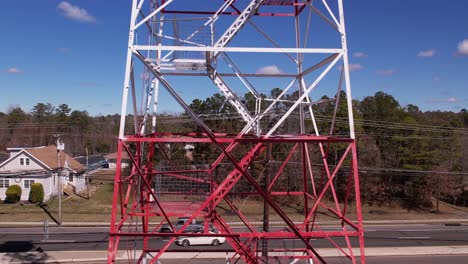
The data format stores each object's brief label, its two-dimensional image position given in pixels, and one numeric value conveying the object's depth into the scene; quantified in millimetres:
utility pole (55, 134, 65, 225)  36188
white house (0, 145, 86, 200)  45875
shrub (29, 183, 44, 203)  43812
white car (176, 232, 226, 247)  27656
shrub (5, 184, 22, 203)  43978
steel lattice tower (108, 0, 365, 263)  9500
